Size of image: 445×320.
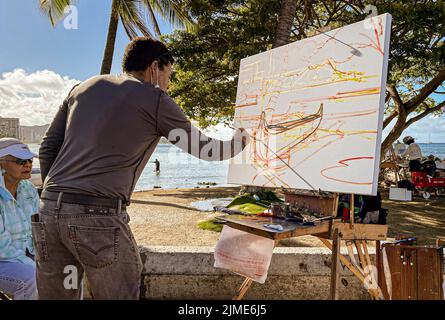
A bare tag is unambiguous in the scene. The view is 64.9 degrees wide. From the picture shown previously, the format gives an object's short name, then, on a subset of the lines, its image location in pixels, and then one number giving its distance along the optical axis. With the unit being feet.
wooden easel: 7.57
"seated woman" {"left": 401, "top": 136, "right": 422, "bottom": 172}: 35.35
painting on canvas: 7.80
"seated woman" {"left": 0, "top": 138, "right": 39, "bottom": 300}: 8.01
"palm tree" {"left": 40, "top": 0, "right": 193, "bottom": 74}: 27.21
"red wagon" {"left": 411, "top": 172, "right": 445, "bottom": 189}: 35.04
